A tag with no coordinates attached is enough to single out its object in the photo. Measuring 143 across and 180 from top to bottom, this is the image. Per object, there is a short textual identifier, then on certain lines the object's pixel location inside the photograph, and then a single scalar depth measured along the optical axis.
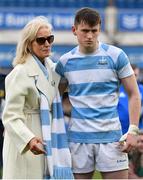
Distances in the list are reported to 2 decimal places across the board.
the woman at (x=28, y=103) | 9.99
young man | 10.20
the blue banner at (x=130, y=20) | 50.62
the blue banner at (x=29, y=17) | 51.16
